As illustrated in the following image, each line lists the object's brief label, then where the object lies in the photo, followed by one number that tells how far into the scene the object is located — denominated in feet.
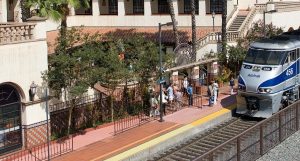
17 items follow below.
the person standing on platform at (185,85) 103.15
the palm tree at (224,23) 124.47
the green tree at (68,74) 76.73
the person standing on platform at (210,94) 96.73
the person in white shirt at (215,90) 97.04
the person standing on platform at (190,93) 97.77
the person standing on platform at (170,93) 95.40
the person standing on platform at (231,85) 106.41
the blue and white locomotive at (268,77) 85.71
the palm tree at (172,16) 127.03
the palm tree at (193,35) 125.66
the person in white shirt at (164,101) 92.63
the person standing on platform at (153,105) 91.81
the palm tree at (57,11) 82.13
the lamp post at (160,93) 87.40
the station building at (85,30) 73.36
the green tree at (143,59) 90.12
